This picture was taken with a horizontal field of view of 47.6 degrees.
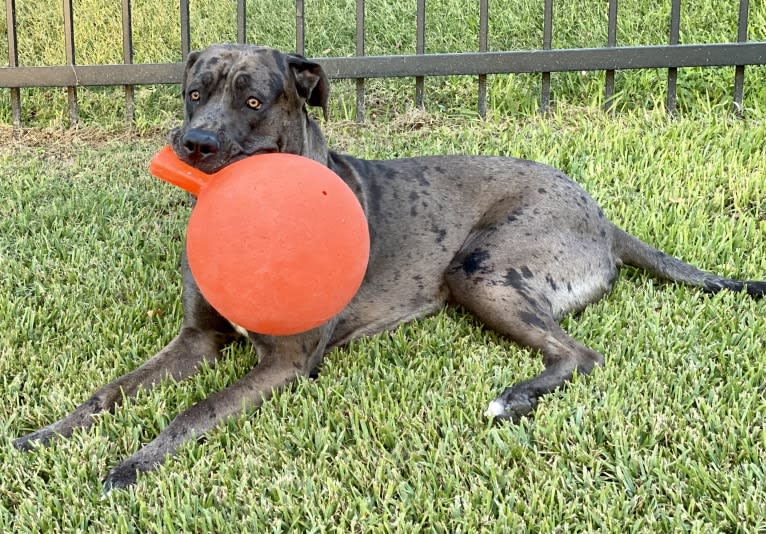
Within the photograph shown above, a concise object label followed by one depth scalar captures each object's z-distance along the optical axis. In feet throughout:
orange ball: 9.10
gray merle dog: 10.79
